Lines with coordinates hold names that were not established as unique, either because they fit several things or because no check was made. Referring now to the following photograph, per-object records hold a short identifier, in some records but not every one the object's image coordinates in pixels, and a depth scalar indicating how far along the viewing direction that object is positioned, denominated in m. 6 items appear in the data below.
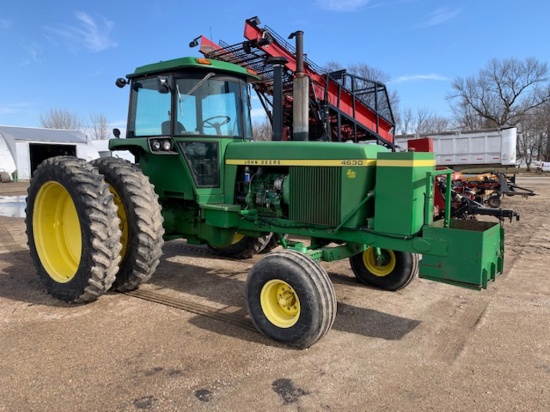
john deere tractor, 3.56
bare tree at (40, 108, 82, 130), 54.16
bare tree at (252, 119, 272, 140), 22.17
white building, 27.42
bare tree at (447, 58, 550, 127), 45.75
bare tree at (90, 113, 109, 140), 56.03
